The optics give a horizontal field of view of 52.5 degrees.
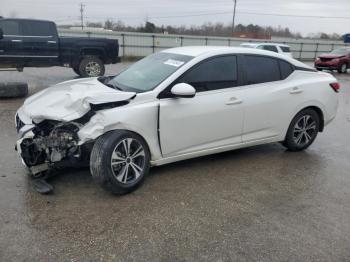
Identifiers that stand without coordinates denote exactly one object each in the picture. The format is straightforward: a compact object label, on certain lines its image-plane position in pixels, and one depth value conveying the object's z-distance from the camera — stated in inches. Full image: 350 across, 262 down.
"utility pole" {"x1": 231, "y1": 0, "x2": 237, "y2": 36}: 2177.7
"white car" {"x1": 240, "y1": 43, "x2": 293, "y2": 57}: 716.7
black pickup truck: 458.6
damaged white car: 152.6
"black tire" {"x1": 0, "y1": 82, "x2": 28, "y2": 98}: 348.8
